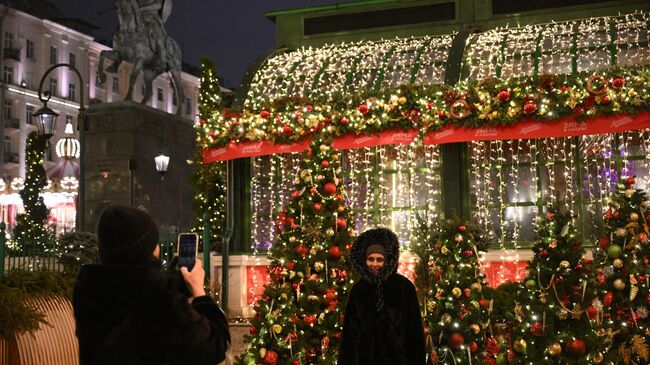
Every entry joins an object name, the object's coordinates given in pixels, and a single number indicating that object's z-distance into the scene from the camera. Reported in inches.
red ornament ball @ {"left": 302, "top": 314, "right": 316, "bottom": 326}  423.8
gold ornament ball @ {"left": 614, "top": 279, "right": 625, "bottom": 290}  355.9
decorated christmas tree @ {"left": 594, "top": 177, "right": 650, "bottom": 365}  355.6
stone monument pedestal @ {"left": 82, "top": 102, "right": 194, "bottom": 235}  812.6
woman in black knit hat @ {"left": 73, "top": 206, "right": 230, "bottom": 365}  149.8
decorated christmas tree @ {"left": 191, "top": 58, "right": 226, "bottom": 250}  707.4
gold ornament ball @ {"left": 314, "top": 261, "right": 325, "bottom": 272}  426.6
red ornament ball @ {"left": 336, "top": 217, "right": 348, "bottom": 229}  433.1
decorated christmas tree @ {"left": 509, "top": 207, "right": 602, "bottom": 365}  355.3
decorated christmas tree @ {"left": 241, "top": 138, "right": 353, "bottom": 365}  425.1
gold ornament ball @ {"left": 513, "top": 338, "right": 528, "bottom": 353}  364.6
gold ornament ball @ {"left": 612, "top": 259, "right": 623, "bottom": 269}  356.8
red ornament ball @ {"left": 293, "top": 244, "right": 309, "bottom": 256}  433.1
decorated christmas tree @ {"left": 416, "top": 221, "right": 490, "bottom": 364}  391.9
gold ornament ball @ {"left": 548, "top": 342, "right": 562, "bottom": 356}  354.0
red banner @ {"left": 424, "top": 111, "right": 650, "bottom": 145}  547.2
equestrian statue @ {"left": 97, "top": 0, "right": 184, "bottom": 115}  859.4
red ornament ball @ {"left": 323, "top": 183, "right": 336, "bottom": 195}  431.8
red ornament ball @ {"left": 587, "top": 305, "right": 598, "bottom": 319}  356.8
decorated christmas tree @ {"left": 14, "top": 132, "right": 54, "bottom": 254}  1288.1
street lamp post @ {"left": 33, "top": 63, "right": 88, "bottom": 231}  685.3
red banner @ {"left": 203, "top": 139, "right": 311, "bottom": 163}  627.8
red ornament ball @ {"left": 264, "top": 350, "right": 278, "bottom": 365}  427.5
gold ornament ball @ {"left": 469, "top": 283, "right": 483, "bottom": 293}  396.5
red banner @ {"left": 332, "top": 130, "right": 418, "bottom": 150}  598.2
